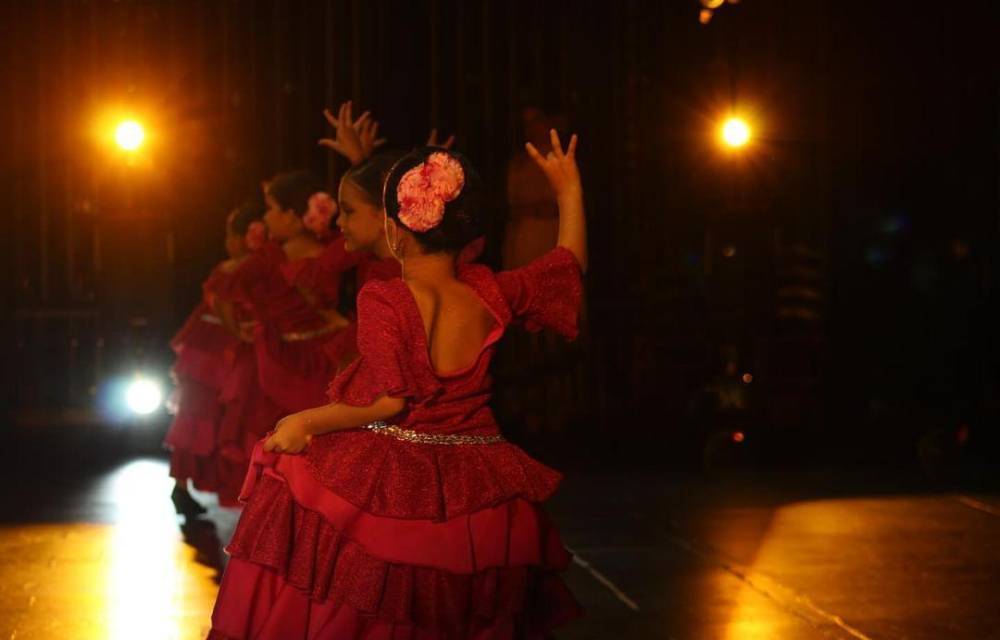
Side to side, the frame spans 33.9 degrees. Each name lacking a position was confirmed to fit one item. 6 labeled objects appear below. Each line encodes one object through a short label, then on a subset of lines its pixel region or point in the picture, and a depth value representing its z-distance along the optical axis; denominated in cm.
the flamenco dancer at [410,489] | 409
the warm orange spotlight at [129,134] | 1275
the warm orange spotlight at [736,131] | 1163
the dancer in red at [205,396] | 882
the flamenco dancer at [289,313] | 782
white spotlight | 1299
